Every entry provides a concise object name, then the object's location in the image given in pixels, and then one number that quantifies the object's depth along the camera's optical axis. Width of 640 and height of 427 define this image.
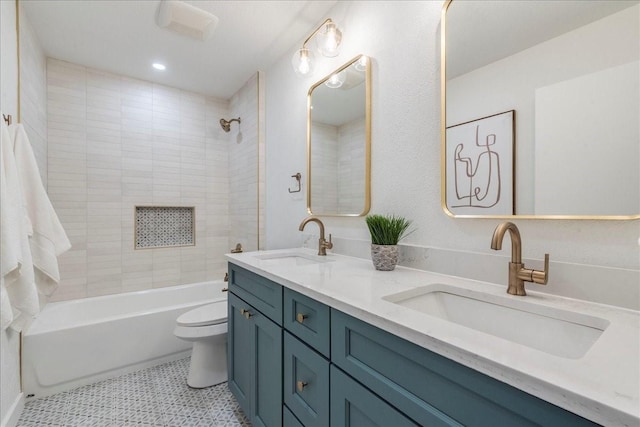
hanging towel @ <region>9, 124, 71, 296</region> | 1.49
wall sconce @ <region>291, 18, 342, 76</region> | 1.60
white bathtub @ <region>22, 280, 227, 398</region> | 1.79
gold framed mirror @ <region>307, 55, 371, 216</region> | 1.52
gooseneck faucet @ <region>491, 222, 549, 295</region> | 0.80
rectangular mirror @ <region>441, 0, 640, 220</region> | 0.76
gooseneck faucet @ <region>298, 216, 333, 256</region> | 1.66
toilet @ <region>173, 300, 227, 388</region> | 1.85
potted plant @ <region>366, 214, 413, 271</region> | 1.20
